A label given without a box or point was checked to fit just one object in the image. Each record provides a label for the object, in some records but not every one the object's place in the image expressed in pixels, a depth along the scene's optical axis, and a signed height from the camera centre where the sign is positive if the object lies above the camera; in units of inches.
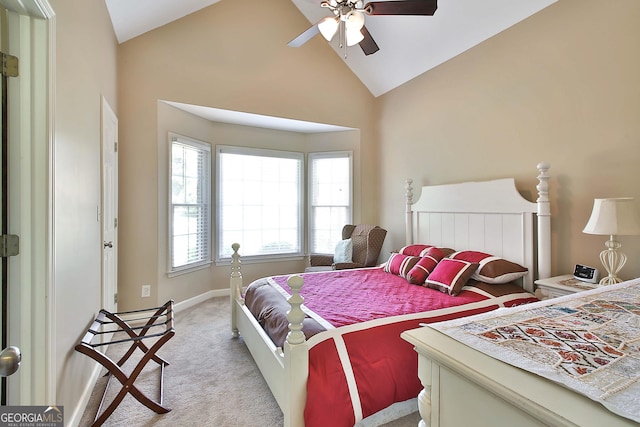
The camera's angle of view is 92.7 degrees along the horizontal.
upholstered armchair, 155.6 -18.9
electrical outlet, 131.3 -32.8
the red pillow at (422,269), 105.7 -19.5
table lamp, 73.9 -2.3
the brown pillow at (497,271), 98.0 -18.7
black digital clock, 85.4 -17.4
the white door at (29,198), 51.6 +3.0
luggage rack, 68.2 -35.3
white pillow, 157.8 -19.6
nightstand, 82.9 -20.3
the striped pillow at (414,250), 126.8 -15.3
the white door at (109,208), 102.3 +2.7
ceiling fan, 85.0 +58.5
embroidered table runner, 27.9 -15.6
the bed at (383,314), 60.4 -25.4
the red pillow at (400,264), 114.7 -19.6
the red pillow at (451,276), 95.0 -20.0
